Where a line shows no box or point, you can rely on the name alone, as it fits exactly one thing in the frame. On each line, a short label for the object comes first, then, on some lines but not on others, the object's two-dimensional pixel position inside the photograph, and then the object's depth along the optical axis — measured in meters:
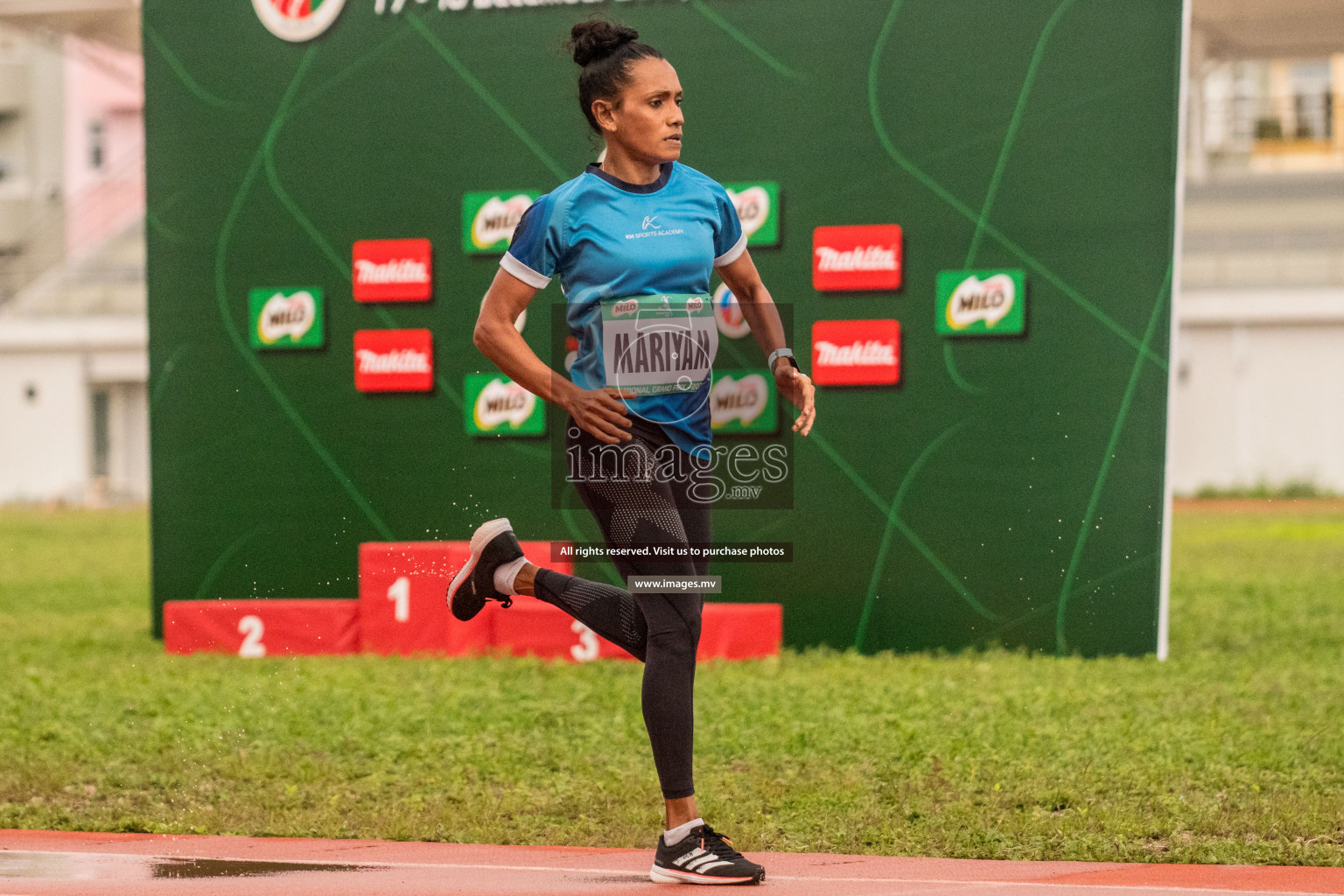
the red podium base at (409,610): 18.27
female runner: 8.05
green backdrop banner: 18.03
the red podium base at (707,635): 17.61
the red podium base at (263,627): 18.69
